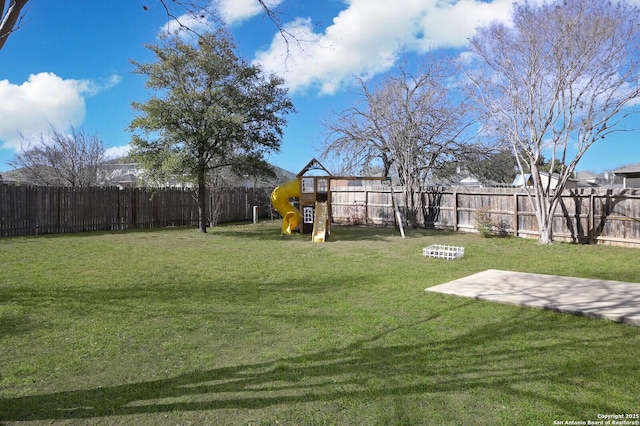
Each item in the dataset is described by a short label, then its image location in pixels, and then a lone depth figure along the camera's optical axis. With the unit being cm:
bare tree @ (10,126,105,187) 1988
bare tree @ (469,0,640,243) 1037
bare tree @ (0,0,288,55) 265
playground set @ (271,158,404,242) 1416
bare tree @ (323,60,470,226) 1580
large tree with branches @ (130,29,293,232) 1295
